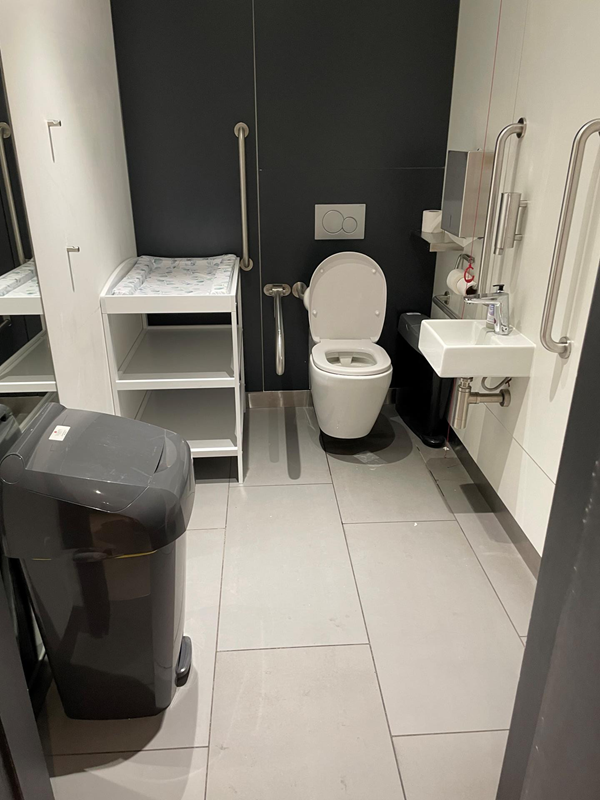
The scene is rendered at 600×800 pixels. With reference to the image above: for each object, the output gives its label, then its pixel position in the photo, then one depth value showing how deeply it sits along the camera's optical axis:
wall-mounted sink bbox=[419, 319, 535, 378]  2.02
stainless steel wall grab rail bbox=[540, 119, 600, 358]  1.52
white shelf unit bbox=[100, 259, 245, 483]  2.31
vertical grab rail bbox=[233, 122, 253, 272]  2.79
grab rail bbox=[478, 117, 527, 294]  1.99
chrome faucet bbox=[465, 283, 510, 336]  2.11
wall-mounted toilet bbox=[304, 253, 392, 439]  2.64
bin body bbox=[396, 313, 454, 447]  2.90
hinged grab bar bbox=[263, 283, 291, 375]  2.62
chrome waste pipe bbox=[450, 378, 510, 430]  2.19
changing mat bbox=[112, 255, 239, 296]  2.40
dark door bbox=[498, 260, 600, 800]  0.77
